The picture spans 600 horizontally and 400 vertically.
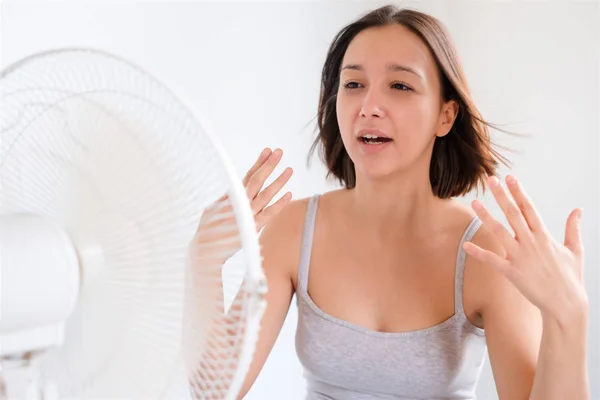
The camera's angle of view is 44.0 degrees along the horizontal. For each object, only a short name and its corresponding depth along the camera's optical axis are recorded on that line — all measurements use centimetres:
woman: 108
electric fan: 54
